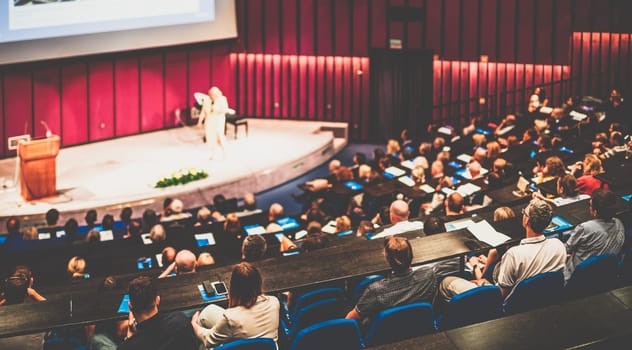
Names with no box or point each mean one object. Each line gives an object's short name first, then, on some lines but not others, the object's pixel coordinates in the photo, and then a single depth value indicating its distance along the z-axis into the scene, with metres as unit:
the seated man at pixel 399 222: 6.12
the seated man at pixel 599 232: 5.02
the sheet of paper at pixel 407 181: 9.02
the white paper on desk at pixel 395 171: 9.68
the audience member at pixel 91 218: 8.29
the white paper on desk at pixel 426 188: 8.65
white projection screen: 11.59
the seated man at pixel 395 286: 4.32
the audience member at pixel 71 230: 8.11
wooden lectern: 10.02
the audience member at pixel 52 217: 8.54
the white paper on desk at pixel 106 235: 8.00
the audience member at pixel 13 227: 8.30
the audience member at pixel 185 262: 5.45
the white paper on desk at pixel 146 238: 7.58
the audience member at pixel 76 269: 6.30
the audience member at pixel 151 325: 3.73
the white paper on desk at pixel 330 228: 7.59
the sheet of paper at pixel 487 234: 5.13
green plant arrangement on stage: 11.35
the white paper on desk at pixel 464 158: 10.26
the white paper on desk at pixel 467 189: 8.01
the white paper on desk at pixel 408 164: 10.05
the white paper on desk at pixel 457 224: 5.75
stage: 10.68
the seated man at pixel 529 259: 4.68
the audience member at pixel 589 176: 6.82
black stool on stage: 14.15
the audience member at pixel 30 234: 8.12
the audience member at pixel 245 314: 3.91
